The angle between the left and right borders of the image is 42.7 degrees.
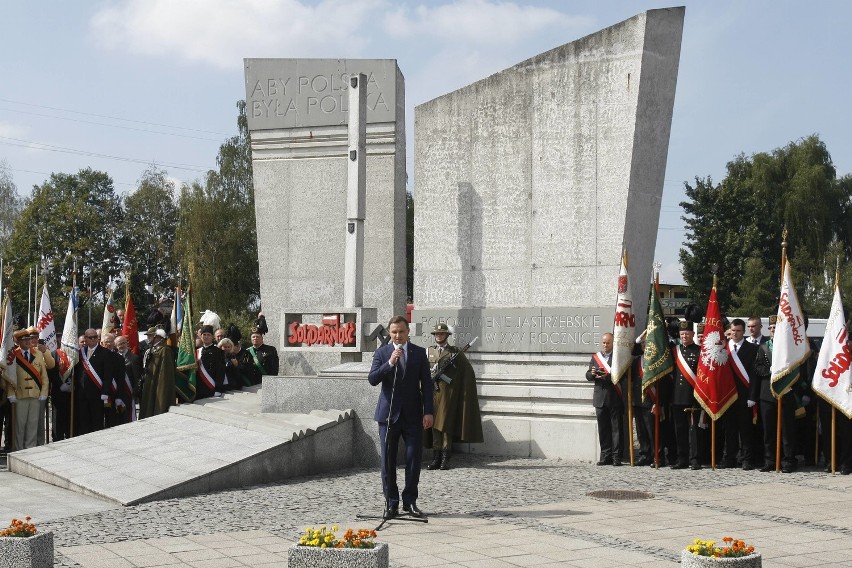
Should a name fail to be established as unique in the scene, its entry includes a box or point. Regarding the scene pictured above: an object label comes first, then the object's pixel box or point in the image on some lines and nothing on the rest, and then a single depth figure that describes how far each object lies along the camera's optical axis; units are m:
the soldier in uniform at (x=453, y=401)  13.01
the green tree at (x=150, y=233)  58.38
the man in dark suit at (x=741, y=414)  12.38
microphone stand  9.08
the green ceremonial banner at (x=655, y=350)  12.58
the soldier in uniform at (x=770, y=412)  12.05
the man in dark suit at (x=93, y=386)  15.62
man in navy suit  9.34
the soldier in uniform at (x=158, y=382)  15.36
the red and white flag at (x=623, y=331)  12.71
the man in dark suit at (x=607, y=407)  12.92
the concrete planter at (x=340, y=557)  6.16
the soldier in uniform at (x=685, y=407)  12.53
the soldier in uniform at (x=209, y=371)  15.84
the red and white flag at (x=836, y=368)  11.80
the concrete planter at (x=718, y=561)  5.77
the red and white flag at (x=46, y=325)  15.64
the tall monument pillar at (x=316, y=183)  16.66
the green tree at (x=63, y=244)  57.22
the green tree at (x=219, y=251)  48.59
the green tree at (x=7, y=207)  68.19
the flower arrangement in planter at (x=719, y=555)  5.78
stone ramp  10.94
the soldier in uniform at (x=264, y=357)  16.66
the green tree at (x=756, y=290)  41.25
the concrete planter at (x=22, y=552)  6.50
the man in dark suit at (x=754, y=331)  12.72
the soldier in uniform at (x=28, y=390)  14.88
